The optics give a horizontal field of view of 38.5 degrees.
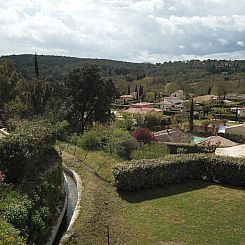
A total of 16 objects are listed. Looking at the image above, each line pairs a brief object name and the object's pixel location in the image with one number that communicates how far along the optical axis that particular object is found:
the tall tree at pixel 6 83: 35.50
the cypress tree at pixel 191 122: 53.41
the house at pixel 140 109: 61.69
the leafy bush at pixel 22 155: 13.02
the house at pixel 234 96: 85.61
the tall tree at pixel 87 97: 36.54
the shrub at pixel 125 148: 24.58
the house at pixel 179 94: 92.68
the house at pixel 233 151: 27.17
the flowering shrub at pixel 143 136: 30.42
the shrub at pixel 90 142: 25.97
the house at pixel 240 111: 67.01
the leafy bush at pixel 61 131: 28.78
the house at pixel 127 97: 91.88
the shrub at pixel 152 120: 55.09
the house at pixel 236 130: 46.44
